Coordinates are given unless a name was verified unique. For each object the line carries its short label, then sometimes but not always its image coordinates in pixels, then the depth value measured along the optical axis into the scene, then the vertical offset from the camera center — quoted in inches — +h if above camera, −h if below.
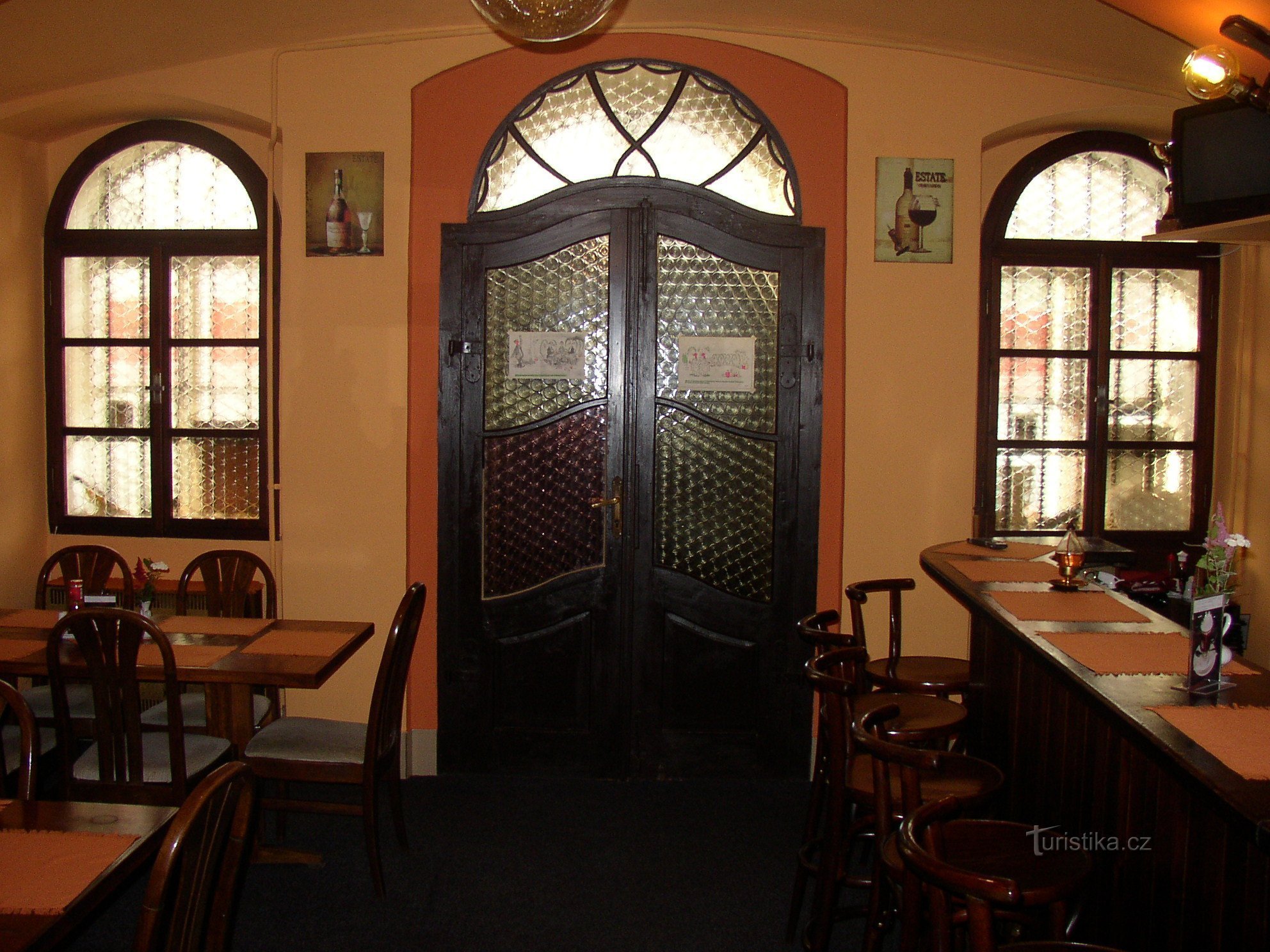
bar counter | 68.1 -30.2
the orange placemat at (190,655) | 122.9 -29.0
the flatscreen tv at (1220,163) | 129.0 +34.6
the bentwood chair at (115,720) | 111.0 -33.5
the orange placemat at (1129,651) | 92.2 -20.8
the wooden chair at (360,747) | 125.5 -40.9
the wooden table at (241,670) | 120.0 -29.5
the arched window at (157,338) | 184.1 +14.8
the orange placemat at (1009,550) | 144.8 -17.4
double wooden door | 163.6 -10.2
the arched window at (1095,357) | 181.3 +13.0
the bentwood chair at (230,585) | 156.1 -25.3
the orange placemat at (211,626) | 139.6 -28.4
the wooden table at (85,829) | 63.7 -31.1
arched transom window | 164.9 +46.2
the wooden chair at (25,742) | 87.0 -27.7
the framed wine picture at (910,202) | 163.2 +35.9
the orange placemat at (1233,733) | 69.3 -22.0
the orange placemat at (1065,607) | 110.3 -19.7
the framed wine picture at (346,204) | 163.2 +34.5
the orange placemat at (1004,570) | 130.0 -18.3
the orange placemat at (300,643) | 130.6 -29.0
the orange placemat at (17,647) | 125.9 -28.9
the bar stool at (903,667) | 129.4 -31.8
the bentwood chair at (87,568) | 160.2 -23.6
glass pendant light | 93.5 +37.5
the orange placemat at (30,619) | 141.7 -28.2
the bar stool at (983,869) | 61.7 -34.5
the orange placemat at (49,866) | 66.4 -31.0
